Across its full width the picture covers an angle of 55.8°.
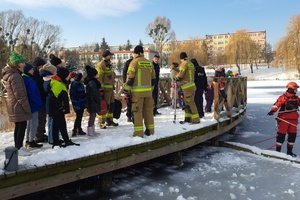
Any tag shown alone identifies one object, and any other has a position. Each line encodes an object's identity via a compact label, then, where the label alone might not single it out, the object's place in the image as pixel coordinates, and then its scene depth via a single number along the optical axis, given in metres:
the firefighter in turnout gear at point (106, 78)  5.93
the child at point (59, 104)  4.29
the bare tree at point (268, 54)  69.45
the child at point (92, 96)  5.15
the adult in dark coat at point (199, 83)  7.17
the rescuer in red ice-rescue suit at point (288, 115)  6.08
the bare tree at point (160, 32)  59.66
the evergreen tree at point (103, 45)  92.36
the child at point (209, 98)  8.73
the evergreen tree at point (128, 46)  92.14
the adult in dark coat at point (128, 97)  5.42
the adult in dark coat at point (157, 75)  7.21
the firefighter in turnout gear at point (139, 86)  4.87
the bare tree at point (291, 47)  30.52
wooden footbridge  3.40
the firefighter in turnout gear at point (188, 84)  6.23
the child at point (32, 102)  4.24
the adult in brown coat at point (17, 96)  3.89
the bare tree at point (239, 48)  52.59
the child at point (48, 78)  4.54
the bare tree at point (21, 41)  37.56
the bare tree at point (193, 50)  56.19
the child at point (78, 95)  5.09
